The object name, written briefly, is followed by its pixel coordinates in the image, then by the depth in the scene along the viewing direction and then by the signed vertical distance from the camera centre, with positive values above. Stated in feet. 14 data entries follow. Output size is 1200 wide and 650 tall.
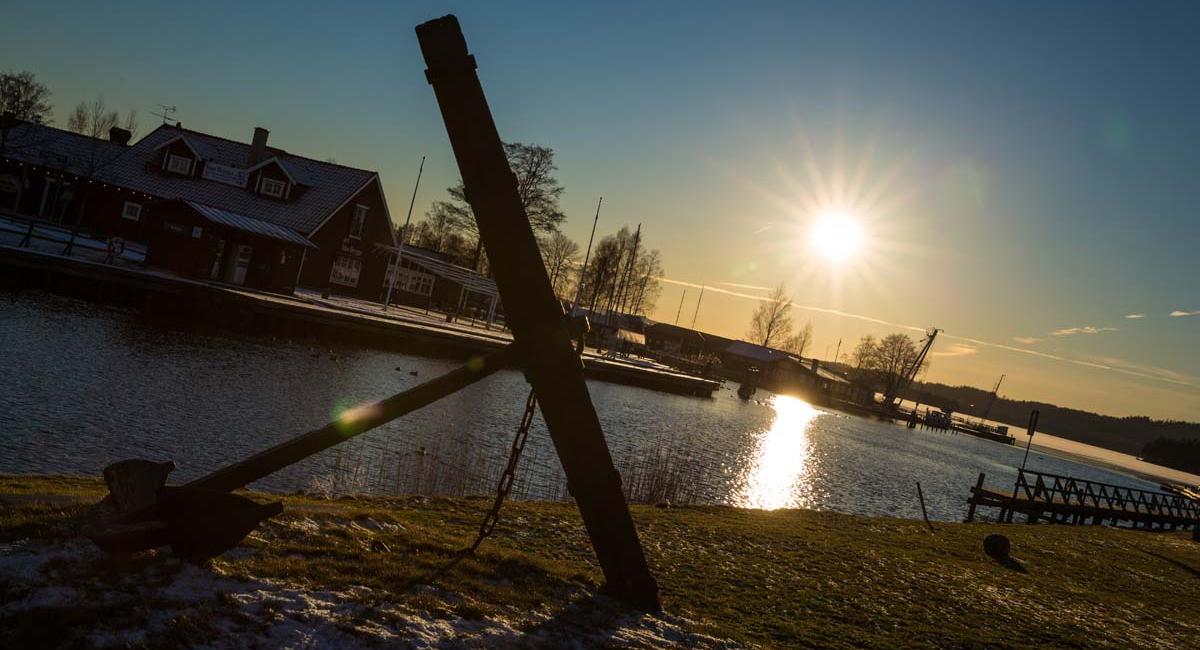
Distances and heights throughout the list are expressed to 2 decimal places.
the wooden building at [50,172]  148.77 +3.84
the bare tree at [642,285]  390.42 +28.12
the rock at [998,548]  51.26 -8.07
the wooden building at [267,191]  150.51 +10.37
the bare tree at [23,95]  208.74 +25.21
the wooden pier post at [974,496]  95.37 -9.49
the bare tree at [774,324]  438.40 +28.25
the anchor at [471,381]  14.16 -1.92
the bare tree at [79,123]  312.91 +31.72
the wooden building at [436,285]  173.58 +1.26
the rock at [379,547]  19.24 -6.96
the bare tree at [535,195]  220.23 +34.27
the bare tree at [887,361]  441.23 +24.72
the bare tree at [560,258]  255.09 +21.85
